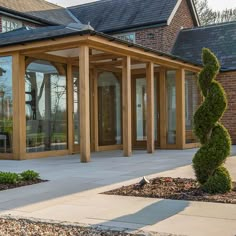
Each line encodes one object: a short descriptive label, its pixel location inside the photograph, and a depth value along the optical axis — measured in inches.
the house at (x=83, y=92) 427.8
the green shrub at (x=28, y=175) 292.6
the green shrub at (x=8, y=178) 280.5
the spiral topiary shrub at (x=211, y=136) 233.9
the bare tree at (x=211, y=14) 1300.4
